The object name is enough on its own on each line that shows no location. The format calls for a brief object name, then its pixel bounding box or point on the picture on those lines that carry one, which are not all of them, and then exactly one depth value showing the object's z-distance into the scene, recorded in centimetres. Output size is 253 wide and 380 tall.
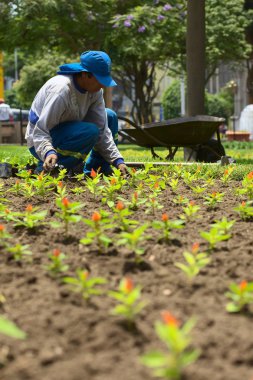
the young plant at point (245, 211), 343
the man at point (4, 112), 2159
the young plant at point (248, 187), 411
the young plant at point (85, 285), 208
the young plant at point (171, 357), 150
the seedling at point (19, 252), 256
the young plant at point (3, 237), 273
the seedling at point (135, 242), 258
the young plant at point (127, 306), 180
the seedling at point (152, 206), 359
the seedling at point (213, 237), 269
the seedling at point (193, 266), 225
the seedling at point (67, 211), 286
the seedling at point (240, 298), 197
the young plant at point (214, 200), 386
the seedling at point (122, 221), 298
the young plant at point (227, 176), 504
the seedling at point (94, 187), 416
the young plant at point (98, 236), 264
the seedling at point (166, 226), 288
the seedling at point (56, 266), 234
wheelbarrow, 782
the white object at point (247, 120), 2412
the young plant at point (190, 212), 334
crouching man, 503
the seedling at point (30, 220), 308
